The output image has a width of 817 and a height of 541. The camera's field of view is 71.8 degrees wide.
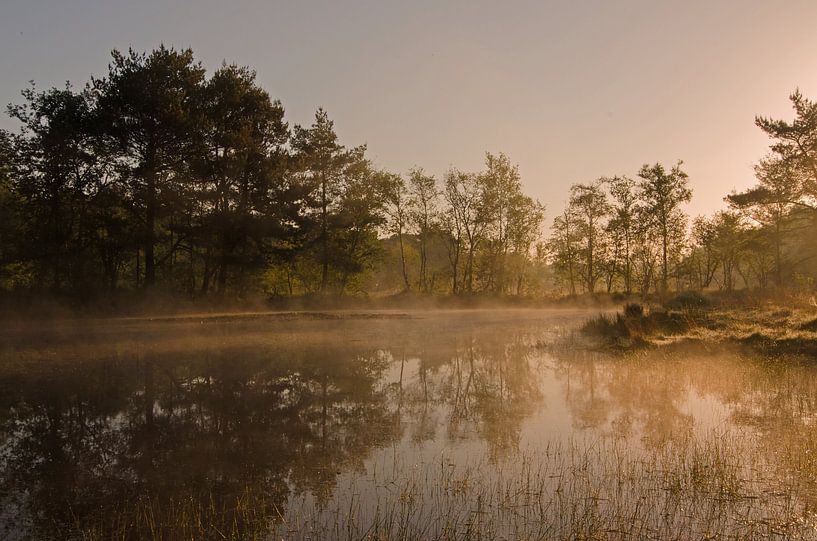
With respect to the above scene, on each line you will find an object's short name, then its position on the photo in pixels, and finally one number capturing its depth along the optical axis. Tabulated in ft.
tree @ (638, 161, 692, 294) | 184.14
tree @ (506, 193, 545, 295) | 192.03
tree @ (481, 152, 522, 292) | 189.26
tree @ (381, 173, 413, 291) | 189.06
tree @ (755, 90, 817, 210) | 126.52
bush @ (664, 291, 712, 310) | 89.25
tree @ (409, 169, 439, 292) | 192.75
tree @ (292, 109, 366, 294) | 143.64
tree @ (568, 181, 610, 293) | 201.98
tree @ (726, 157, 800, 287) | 127.85
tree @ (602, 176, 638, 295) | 193.47
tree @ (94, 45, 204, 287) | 102.63
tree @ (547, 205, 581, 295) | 206.49
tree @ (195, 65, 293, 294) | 113.29
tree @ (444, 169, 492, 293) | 190.70
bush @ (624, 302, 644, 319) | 79.30
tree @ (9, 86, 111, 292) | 105.70
